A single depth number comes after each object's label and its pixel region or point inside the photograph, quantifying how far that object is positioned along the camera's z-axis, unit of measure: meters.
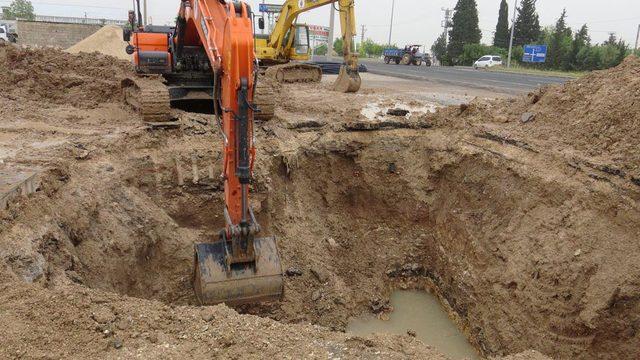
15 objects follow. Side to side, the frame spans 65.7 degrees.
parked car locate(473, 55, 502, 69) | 45.50
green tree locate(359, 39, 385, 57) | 87.86
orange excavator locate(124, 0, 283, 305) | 4.66
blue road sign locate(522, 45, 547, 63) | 44.56
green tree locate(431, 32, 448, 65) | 58.54
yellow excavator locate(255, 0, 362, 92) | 14.09
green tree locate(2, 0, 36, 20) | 76.19
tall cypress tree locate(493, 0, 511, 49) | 61.95
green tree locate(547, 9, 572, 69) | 44.91
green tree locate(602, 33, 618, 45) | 58.09
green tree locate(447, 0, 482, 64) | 60.41
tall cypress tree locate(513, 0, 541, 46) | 60.41
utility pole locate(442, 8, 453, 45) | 68.91
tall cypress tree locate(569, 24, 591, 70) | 43.84
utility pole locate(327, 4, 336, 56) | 25.69
